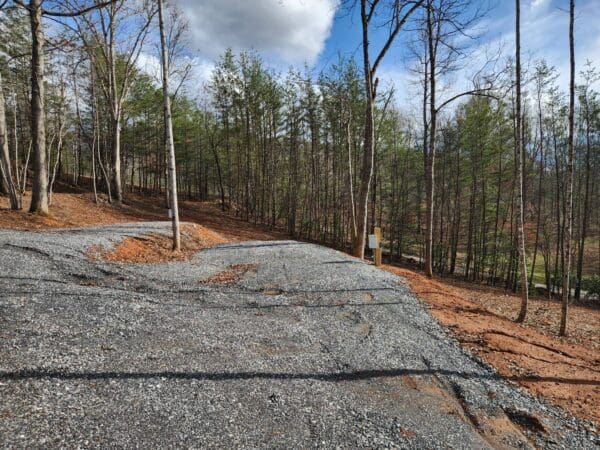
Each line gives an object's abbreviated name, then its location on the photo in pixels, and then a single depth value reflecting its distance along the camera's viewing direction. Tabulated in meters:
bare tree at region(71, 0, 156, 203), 15.56
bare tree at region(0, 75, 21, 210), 9.79
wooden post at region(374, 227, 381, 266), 8.34
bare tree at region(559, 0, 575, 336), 6.71
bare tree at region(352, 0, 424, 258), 9.23
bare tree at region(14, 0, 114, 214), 8.83
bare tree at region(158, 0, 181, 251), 7.61
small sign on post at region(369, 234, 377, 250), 8.00
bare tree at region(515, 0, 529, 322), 6.82
